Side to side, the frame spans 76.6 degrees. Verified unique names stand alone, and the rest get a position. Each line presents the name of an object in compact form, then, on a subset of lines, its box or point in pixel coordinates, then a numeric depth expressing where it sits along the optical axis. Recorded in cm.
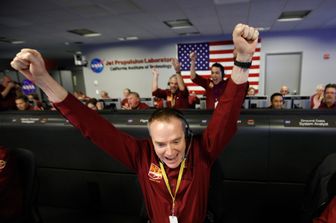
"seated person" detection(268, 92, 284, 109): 279
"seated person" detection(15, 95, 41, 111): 341
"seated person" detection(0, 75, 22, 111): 322
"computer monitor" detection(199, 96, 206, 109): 368
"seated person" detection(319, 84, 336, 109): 264
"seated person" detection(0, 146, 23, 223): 135
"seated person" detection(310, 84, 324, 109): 320
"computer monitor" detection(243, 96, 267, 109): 341
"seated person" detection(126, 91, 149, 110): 312
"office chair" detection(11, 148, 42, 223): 145
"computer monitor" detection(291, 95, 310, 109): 334
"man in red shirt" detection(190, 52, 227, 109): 252
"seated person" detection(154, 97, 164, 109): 358
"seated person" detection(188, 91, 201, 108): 329
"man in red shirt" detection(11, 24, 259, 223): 84
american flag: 651
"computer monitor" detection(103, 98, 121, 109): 417
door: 639
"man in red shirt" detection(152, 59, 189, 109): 284
